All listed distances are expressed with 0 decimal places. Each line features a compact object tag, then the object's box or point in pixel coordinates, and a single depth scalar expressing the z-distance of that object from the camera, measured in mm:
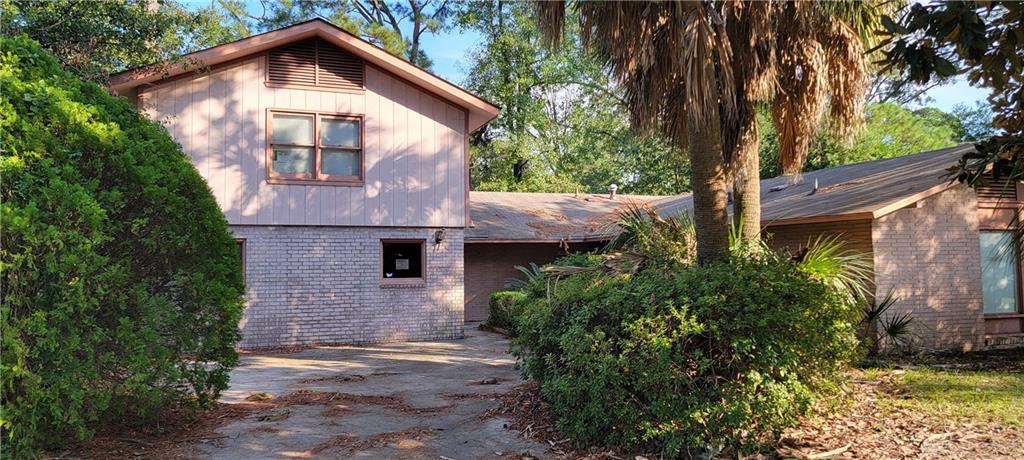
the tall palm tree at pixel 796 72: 8711
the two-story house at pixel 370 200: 12492
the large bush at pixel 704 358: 5555
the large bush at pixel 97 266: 5156
